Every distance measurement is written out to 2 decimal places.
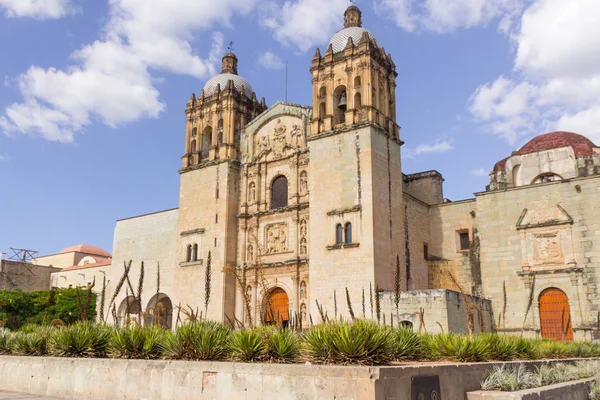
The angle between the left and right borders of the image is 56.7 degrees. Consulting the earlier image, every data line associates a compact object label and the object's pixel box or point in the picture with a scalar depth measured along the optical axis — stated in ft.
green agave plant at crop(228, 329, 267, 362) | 30.32
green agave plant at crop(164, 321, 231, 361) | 32.35
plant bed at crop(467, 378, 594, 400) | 29.02
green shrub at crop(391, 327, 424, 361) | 31.62
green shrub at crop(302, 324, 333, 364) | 28.48
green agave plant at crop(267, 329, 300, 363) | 30.09
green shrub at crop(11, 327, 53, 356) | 41.93
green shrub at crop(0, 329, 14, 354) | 44.88
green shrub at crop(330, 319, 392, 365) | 27.81
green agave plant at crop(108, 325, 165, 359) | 35.09
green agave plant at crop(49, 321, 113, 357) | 37.96
